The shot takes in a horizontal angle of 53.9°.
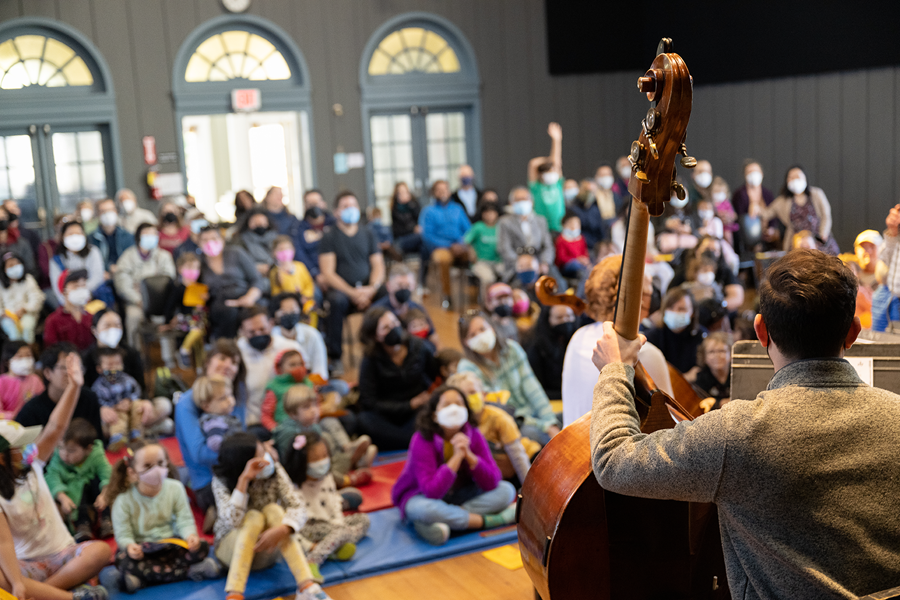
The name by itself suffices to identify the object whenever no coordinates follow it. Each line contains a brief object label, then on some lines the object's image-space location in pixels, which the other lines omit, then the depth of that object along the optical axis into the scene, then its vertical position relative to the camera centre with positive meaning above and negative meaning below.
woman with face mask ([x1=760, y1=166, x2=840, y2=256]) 9.21 -0.41
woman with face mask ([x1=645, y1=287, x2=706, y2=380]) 5.65 -1.01
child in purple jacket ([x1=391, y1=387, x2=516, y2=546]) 4.17 -1.40
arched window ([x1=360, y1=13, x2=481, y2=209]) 12.02 +1.16
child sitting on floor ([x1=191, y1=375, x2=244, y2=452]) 4.33 -1.03
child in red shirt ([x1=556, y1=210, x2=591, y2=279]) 8.77 -0.68
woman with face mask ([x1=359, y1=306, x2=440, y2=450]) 5.41 -1.15
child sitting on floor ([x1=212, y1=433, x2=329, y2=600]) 3.71 -1.36
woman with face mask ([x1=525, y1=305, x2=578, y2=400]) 5.68 -1.07
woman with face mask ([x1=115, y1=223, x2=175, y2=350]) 7.17 -0.55
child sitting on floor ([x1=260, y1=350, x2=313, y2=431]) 4.98 -1.07
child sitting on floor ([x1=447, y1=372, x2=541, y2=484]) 4.51 -1.29
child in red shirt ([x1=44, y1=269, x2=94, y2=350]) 6.07 -0.78
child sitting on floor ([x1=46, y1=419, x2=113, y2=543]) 4.17 -1.30
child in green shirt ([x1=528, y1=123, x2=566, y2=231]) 9.68 -0.13
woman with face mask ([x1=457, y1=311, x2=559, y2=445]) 5.19 -1.08
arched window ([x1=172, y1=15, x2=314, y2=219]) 10.89 +1.31
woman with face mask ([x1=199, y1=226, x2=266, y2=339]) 6.73 -0.65
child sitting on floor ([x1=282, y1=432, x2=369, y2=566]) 4.03 -1.45
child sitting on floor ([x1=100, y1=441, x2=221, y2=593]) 3.83 -1.43
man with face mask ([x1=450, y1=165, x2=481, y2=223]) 10.47 -0.09
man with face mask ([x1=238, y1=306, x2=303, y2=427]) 5.32 -0.94
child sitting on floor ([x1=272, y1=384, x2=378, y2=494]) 4.34 -1.34
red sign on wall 10.64 +0.62
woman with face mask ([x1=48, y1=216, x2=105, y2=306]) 7.16 -0.43
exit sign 10.95 +1.19
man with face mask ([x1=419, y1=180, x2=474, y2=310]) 9.49 -0.42
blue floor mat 3.79 -1.66
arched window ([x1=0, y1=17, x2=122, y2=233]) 9.97 +0.98
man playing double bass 1.37 -0.46
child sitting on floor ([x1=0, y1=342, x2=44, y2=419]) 4.92 -0.97
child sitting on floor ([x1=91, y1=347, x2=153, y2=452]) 5.32 -1.18
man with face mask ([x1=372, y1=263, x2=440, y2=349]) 6.56 -0.75
